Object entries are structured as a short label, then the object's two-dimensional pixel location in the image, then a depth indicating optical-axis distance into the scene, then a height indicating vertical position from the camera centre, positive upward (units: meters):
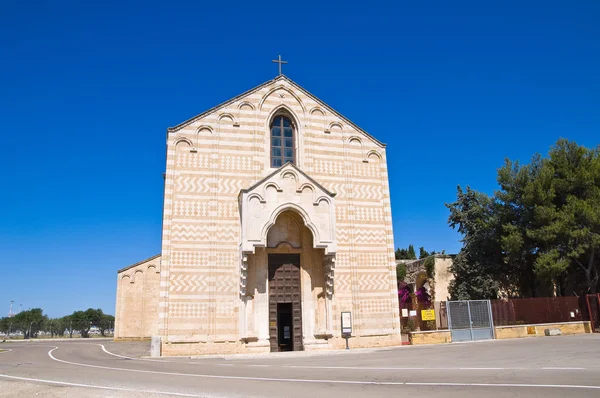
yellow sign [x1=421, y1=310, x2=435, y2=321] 25.36 -0.80
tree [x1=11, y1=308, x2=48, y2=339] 56.47 -1.40
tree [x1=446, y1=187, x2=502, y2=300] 33.38 +3.16
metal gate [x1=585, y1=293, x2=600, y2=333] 28.05 -0.72
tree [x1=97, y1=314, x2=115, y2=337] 60.44 -2.05
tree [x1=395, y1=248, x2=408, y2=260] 69.81 +7.09
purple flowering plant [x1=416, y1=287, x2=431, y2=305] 39.47 +0.46
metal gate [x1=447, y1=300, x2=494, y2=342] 25.09 -1.15
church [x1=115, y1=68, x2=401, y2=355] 21.20 +3.56
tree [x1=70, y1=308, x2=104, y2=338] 58.08 -1.91
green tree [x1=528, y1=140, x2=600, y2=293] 28.84 +5.17
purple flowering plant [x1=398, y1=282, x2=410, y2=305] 40.59 +0.71
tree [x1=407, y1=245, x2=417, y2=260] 69.38 +6.98
